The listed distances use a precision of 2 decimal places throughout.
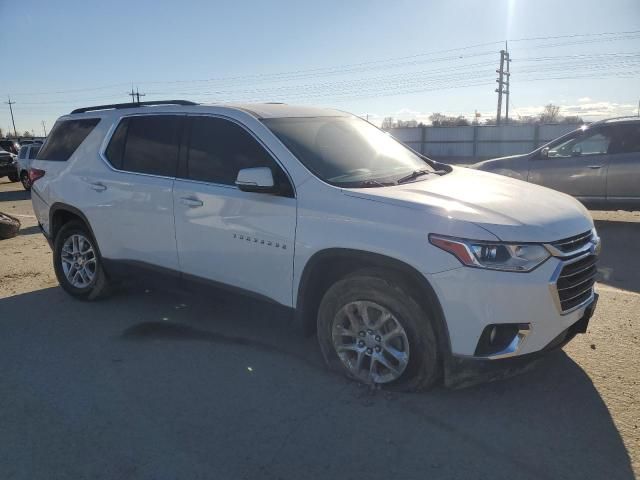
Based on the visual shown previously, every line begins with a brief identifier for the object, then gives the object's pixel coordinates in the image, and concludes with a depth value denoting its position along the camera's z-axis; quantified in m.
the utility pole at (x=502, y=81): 48.06
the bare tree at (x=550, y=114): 54.97
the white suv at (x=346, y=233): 2.99
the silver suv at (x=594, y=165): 8.49
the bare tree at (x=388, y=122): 47.09
